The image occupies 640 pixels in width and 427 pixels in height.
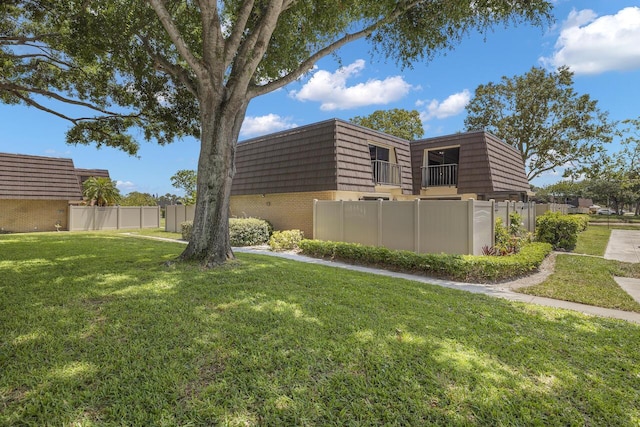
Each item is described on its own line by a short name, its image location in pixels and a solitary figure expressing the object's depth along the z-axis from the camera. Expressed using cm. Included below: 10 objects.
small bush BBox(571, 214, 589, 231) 2220
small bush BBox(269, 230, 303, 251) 1322
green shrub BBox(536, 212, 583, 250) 1336
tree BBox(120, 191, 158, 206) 2947
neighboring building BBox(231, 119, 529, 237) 1429
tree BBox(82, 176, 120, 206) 2441
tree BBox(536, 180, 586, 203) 5274
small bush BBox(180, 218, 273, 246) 1460
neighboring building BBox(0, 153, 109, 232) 2180
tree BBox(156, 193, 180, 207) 5409
